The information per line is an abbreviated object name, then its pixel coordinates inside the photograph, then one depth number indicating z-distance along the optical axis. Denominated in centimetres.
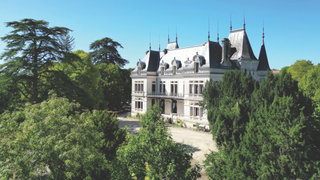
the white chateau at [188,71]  3241
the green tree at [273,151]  1138
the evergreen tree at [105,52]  5306
